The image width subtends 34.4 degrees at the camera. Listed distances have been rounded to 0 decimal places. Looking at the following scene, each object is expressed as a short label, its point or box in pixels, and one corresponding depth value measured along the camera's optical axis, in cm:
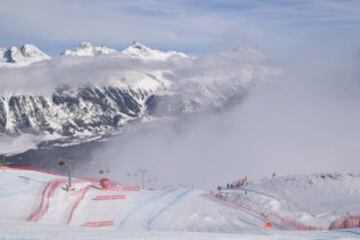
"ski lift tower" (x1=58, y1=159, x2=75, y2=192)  5790
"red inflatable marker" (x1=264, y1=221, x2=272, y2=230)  5228
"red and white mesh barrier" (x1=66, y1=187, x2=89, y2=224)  5083
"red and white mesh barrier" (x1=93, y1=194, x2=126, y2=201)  5675
